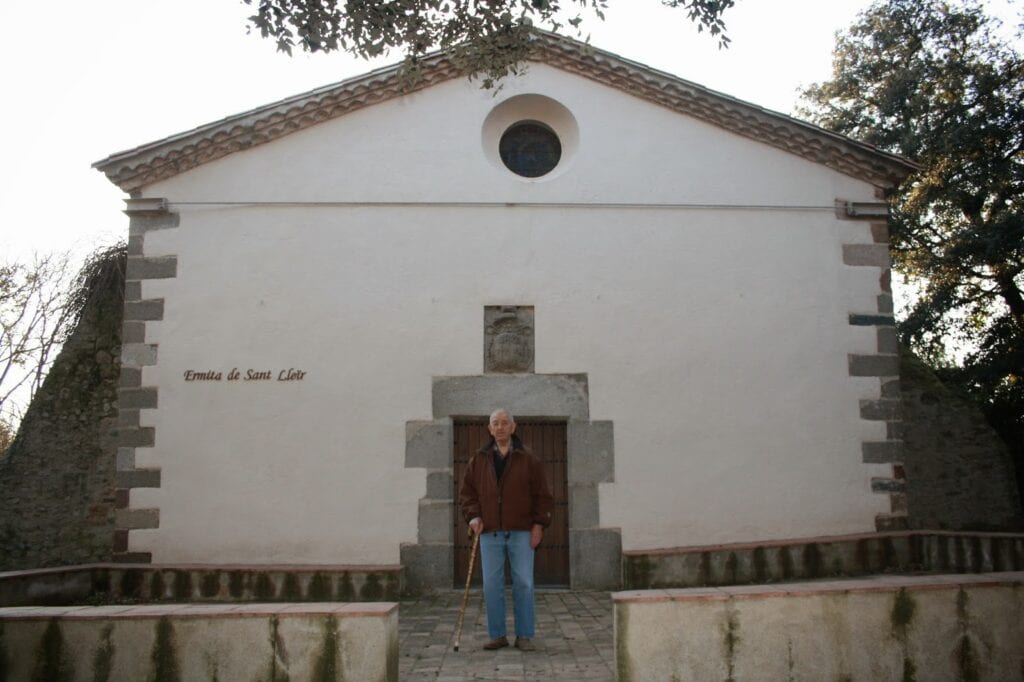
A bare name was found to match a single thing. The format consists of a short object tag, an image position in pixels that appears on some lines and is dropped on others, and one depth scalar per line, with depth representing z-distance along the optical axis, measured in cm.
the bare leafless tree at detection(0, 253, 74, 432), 2280
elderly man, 623
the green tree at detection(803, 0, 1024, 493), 1575
